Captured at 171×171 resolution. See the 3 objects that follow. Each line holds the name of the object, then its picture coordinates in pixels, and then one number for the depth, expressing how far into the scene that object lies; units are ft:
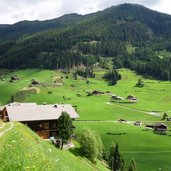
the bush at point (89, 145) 260.01
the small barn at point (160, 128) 500.37
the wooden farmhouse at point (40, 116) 297.94
